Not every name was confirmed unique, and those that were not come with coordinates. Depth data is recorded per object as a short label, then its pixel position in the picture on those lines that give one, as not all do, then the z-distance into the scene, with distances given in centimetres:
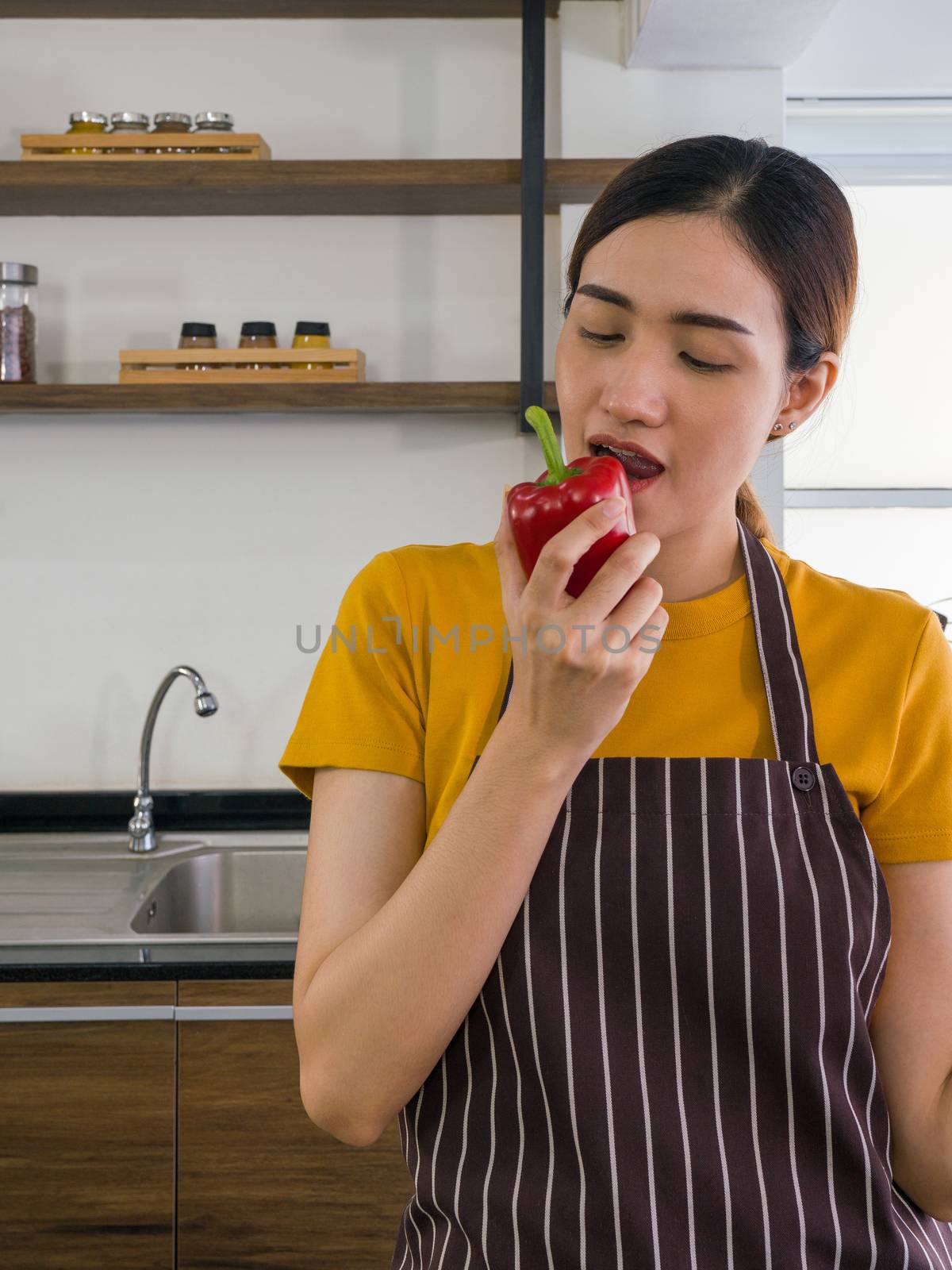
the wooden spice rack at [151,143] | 204
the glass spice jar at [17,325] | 208
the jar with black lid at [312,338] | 206
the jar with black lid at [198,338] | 207
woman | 76
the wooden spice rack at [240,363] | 204
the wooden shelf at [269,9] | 215
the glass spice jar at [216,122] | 206
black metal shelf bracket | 201
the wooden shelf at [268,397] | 204
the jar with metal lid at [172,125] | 206
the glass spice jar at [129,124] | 205
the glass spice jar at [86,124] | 206
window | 227
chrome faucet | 214
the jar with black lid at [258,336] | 208
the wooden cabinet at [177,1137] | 162
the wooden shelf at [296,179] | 203
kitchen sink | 185
